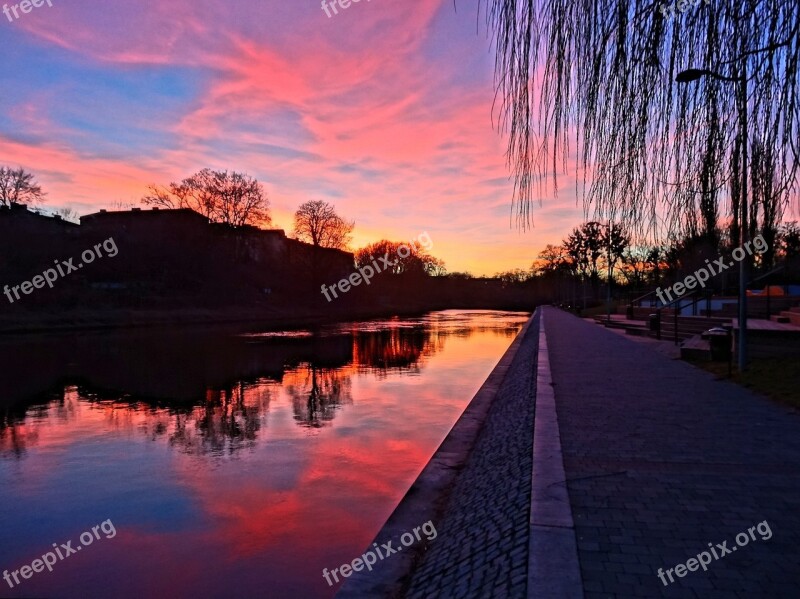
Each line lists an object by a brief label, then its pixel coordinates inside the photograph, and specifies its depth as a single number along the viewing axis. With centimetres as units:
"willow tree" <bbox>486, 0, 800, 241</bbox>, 204
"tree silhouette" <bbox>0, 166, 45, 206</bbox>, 6178
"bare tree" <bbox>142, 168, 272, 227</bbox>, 6319
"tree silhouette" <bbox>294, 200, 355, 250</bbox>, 7406
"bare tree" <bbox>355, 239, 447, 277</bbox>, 10900
